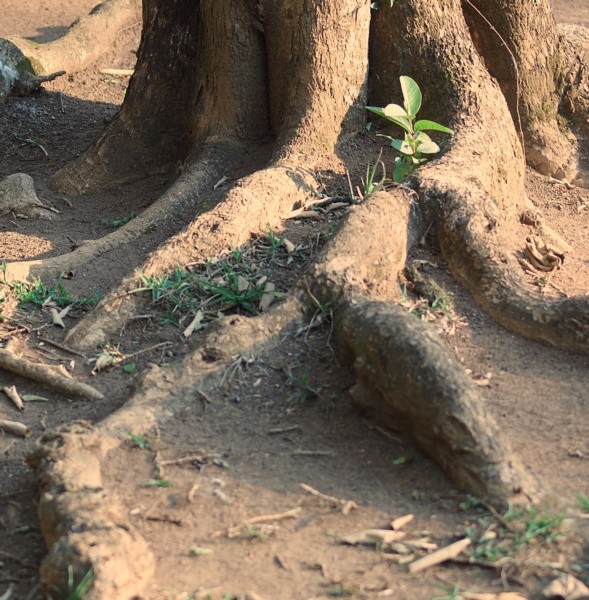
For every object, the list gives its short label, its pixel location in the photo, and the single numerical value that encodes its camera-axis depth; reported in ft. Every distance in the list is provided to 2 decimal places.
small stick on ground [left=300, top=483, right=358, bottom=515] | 18.45
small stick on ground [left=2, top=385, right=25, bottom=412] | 23.48
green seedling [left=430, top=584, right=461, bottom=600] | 16.05
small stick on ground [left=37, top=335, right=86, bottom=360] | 25.29
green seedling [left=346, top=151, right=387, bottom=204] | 28.45
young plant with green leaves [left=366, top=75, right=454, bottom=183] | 28.58
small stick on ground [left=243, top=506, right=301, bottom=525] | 18.08
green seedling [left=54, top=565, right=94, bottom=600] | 15.55
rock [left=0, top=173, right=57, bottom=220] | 35.12
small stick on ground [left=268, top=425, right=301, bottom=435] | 21.27
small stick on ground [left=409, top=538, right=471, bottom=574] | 16.87
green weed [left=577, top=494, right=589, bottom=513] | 18.28
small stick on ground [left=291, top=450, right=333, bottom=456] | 20.47
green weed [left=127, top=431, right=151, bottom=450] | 20.42
